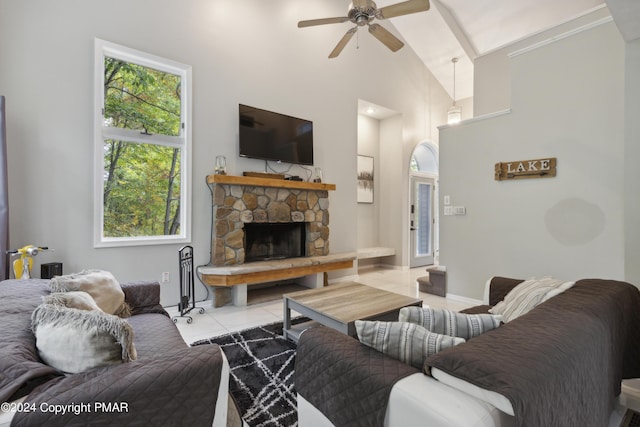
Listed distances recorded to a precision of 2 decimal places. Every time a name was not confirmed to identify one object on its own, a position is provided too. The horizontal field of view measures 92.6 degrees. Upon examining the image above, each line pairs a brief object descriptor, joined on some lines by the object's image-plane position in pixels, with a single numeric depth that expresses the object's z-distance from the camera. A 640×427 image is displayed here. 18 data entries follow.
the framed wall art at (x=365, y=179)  6.28
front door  6.49
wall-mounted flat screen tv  4.17
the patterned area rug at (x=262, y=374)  1.77
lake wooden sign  3.27
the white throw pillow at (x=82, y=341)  1.05
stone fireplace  3.85
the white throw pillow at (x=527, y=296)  1.72
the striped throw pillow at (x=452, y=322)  1.31
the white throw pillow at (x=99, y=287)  1.74
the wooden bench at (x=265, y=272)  3.64
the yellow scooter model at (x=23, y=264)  2.55
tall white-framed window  3.30
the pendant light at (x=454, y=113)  6.39
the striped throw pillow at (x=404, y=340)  1.12
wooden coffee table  2.28
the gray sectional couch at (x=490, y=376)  0.85
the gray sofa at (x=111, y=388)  0.88
